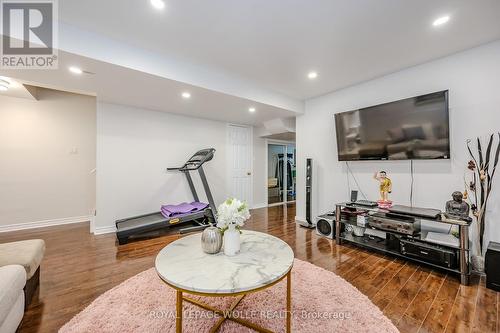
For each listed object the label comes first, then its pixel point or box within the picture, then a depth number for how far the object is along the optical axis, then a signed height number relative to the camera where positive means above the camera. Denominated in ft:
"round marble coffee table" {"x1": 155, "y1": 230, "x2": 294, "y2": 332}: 3.94 -2.21
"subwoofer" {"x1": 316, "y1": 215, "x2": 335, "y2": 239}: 11.12 -3.24
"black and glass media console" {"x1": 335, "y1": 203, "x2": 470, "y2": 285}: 7.22 -2.81
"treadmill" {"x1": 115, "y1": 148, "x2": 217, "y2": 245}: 10.88 -3.07
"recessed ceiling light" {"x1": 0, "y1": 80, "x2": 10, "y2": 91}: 10.57 +4.30
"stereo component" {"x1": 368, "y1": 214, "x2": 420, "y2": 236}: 8.36 -2.41
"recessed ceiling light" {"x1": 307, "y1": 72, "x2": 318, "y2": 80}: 10.25 +4.57
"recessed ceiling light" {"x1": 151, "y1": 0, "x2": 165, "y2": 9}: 5.84 +4.64
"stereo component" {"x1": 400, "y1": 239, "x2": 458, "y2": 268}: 7.38 -3.23
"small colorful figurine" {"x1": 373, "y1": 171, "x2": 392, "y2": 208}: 9.87 -1.08
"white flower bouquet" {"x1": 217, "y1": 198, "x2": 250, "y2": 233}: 5.11 -1.17
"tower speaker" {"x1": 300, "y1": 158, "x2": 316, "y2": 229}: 13.15 -1.66
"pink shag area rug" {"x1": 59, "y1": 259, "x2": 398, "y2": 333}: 5.03 -3.84
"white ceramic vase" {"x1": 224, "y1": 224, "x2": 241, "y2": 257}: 5.22 -1.86
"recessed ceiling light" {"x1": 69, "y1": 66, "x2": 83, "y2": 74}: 8.10 +3.85
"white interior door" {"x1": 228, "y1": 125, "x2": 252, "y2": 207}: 17.92 +0.51
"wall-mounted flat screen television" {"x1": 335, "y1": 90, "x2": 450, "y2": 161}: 8.33 +1.64
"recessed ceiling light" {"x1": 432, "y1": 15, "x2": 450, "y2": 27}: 6.44 +4.58
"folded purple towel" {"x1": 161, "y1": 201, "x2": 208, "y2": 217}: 12.61 -2.60
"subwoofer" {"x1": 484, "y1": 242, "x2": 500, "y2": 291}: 6.56 -3.21
